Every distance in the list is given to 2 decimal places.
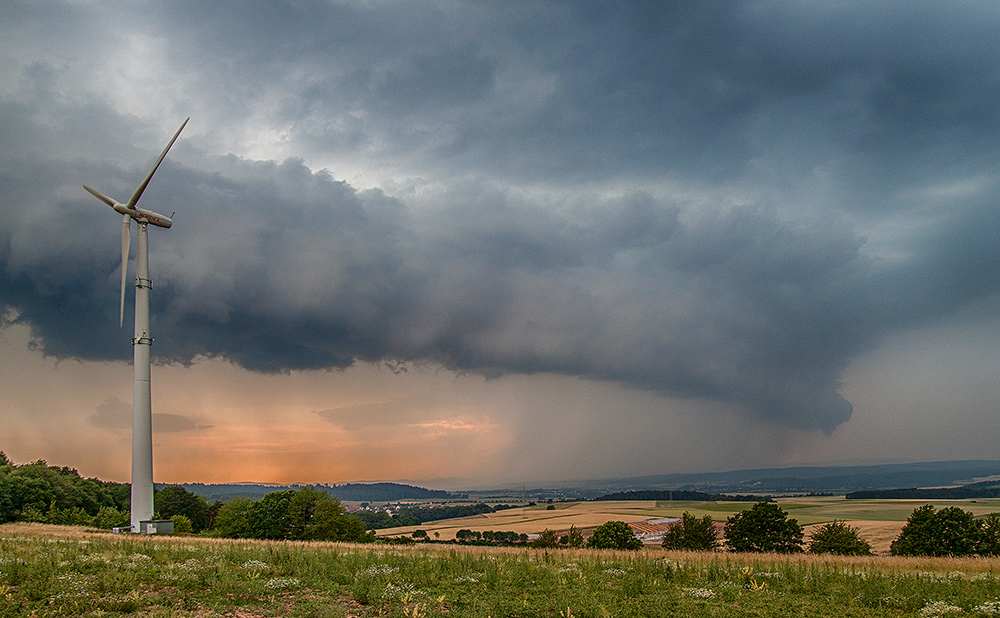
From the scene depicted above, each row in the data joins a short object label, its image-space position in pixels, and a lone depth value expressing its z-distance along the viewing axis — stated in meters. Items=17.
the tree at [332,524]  118.62
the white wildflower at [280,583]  21.06
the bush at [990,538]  68.88
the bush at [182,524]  131.50
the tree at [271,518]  127.75
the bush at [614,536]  89.69
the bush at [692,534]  100.06
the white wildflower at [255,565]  24.11
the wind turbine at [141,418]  67.56
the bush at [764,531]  90.81
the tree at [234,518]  135.75
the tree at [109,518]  122.19
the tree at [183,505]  164.00
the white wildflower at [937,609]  17.69
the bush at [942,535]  71.88
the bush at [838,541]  83.50
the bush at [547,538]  94.26
